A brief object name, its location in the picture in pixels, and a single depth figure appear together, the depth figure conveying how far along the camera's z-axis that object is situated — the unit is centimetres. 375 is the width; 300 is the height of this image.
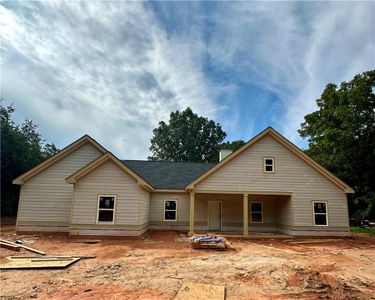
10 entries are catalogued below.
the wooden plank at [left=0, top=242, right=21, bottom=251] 1088
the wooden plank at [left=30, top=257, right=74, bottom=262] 910
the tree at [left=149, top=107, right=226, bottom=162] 5078
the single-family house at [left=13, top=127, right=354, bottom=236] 1446
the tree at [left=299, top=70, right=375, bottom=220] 2420
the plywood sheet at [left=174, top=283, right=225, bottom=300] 575
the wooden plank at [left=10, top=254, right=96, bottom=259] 960
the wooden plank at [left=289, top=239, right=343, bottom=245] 1449
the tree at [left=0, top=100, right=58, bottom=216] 2544
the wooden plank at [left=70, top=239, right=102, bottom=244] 1338
